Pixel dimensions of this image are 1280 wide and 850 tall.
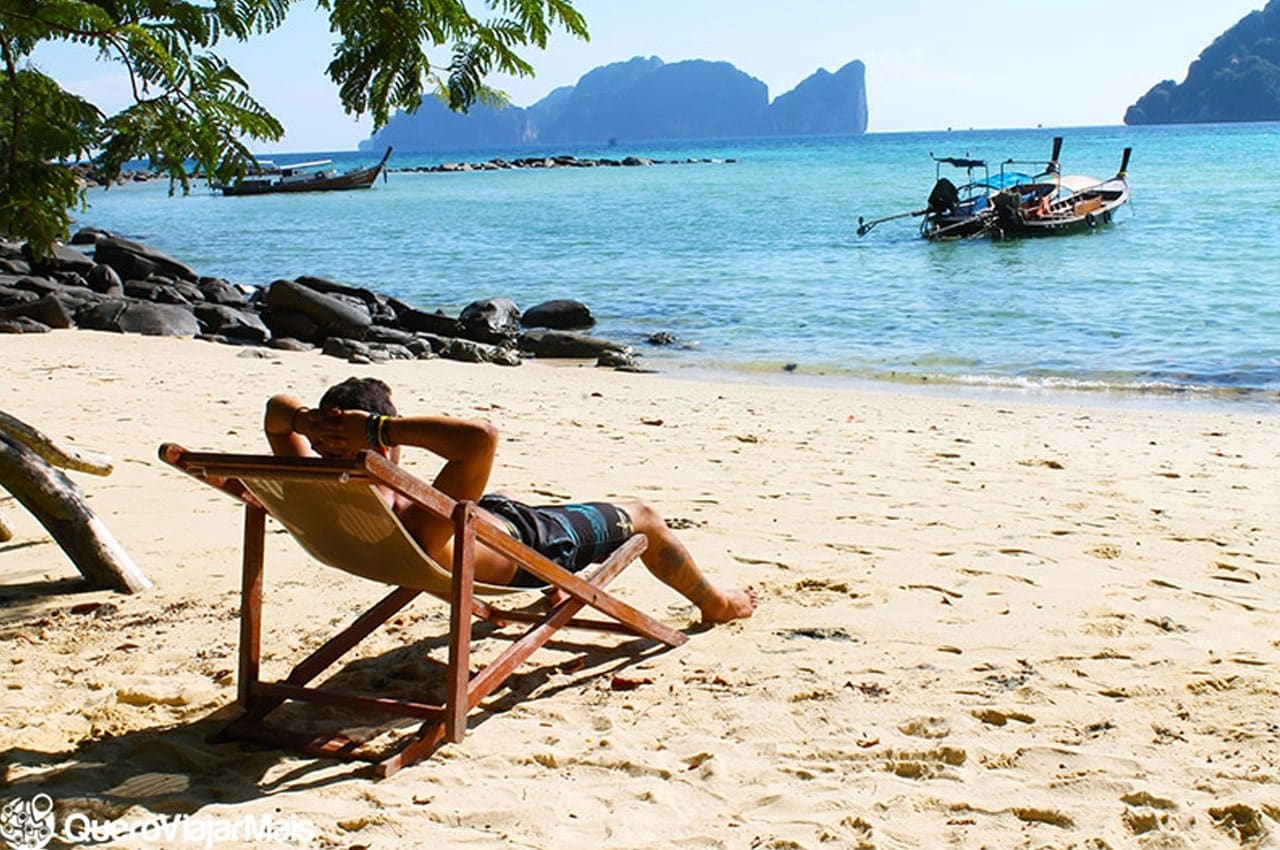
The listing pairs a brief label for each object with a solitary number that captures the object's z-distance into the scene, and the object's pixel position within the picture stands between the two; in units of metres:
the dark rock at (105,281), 19.45
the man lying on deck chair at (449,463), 3.48
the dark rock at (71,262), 20.14
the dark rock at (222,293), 19.05
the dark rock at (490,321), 16.52
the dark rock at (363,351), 13.66
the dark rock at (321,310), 15.95
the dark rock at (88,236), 30.60
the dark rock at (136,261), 21.48
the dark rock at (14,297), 15.95
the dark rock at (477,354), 14.52
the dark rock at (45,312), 14.59
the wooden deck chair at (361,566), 3.20
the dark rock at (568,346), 15.02
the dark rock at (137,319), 15.12
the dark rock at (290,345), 14.88
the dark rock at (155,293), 18.36
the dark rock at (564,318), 17.88
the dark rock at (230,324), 16.05
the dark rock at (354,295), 18.05
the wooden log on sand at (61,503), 4.73
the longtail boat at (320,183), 57.69
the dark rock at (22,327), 13.71
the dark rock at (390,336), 15.46
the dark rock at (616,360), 14.30
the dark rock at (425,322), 16.86
